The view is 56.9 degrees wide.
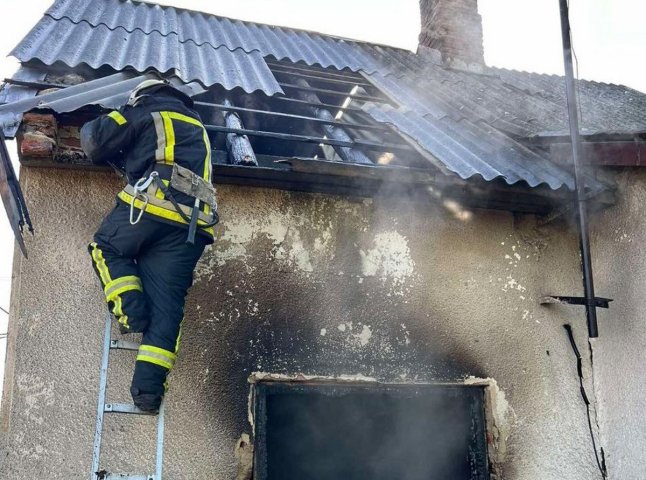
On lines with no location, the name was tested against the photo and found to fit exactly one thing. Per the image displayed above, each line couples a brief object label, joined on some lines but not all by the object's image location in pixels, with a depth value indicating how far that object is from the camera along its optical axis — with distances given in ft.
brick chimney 24.98
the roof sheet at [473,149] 13.07
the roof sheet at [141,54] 15.08
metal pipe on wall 12.98
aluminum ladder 10.12
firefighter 9.60
